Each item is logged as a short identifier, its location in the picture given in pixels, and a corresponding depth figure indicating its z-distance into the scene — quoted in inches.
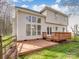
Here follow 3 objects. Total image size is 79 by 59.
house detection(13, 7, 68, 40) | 240.0
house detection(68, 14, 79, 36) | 315.6
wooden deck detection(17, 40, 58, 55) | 143.1
